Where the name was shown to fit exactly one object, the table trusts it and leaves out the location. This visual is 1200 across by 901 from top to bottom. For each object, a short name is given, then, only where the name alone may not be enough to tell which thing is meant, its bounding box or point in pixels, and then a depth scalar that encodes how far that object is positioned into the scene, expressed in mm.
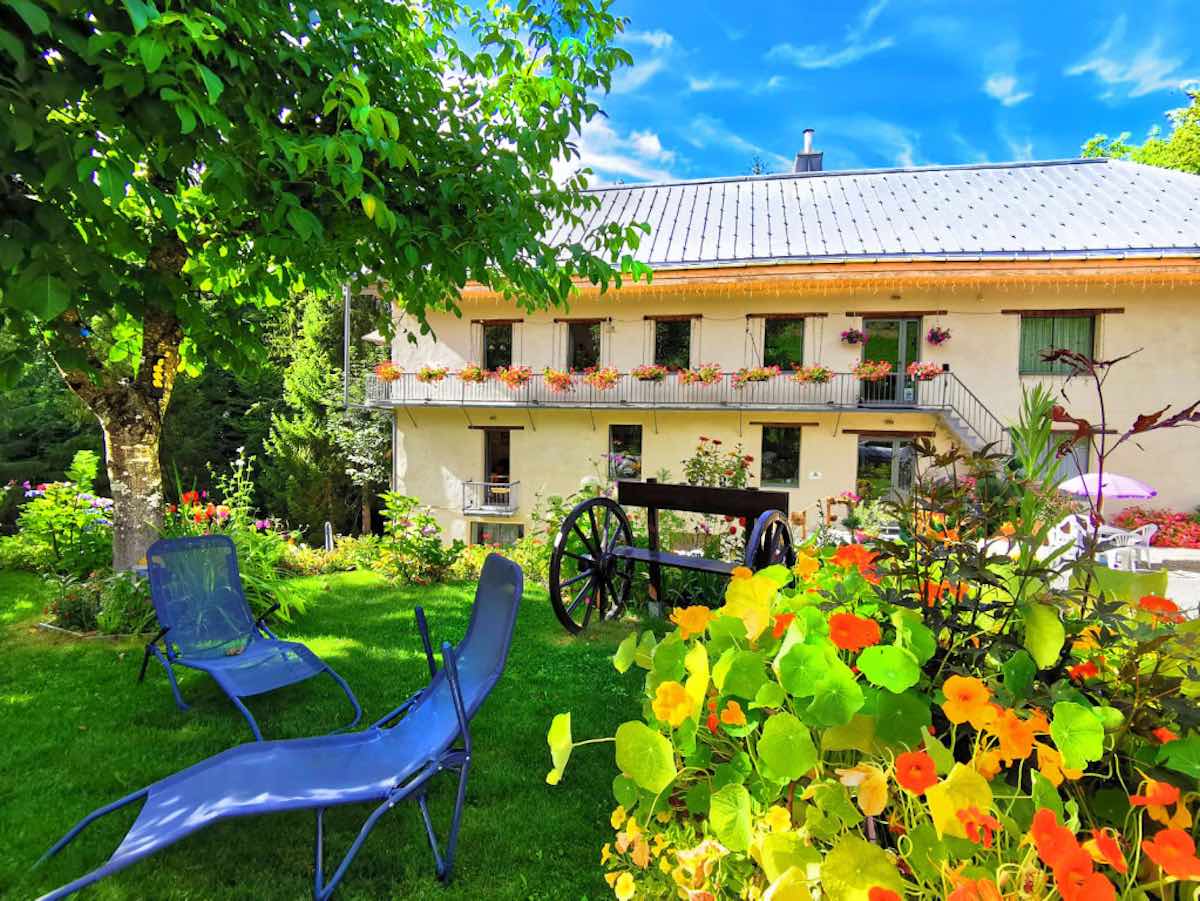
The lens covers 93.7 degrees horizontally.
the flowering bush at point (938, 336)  11883
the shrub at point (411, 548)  6352
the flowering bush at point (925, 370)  11469
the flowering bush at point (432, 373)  13828
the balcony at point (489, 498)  14438
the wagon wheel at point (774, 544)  4052
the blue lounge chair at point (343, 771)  1816
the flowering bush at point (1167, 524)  10086
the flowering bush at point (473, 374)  13602
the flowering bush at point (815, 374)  11859
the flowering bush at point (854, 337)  12289
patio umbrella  6809
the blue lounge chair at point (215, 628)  3141
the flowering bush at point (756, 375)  12062
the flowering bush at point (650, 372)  12734
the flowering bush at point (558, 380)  13172
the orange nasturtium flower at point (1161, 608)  1356
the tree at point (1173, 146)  17094
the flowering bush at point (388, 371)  13909
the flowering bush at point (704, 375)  12438
